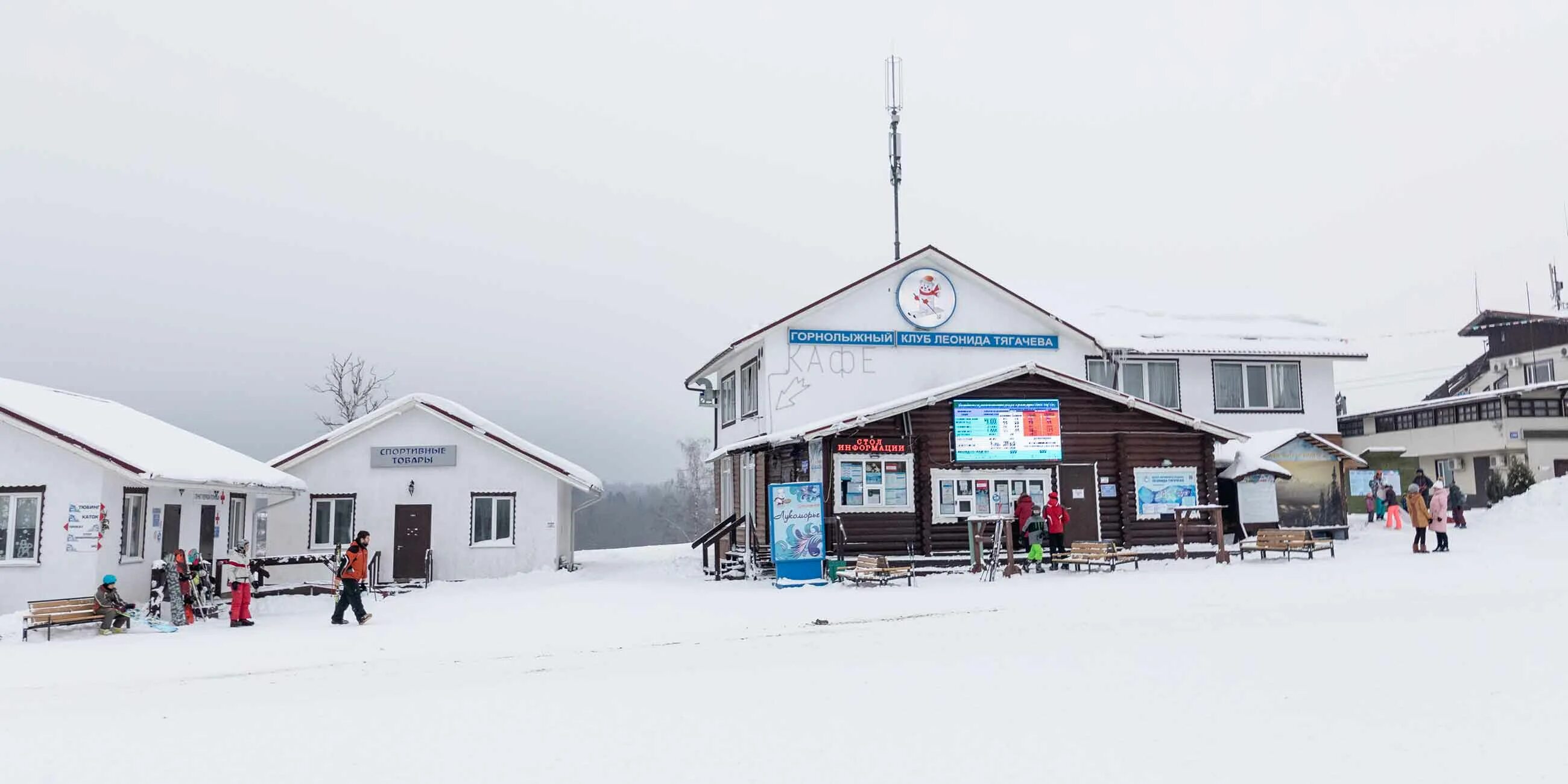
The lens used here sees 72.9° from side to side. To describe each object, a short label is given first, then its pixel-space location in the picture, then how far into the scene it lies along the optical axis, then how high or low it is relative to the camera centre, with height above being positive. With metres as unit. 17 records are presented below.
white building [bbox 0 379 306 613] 17.09 +0.34
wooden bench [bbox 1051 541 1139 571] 20.69 -1.04
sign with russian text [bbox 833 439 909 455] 22.44 +1.26
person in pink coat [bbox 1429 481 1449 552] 21.36 -0.36
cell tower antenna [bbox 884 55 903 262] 31.92 +11.07
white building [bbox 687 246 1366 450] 27.05 +4.09
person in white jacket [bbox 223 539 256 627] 16.70 -1.23
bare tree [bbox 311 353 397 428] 51.00 +5.86
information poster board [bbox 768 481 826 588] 20.69 -0.56
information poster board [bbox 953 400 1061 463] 22.91 +1.60
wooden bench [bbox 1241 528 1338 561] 21.11 -0.88
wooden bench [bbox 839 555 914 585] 19.77 -1.22
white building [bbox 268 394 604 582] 25.70 +0.45
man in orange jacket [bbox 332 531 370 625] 16.09 -0.93
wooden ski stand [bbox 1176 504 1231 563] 21.36 -0.52
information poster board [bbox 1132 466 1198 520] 23.98 +0.25
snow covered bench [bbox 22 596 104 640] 15.12 -1.34
